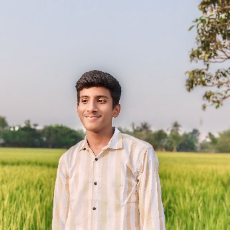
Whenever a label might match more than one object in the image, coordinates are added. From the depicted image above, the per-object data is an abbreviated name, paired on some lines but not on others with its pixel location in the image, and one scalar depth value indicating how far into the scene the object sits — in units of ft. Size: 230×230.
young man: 6.88
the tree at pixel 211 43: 25.88
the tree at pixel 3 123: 174.51
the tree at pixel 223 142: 212.23
